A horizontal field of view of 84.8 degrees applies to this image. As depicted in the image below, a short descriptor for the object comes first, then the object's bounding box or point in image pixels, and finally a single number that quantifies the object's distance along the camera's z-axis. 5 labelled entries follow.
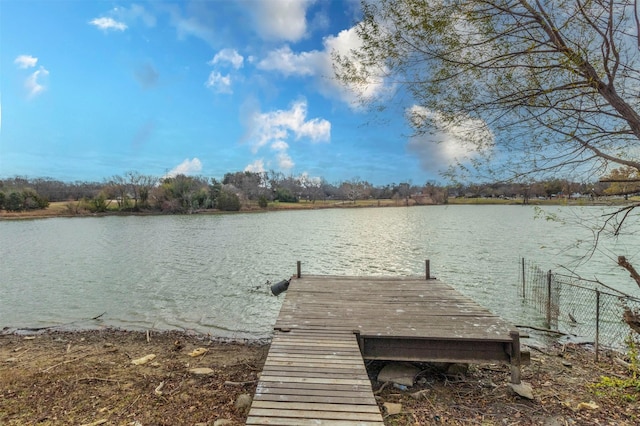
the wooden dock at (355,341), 3.47
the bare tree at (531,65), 3.93
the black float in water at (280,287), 10.09
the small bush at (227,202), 70.38
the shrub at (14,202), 59.56
